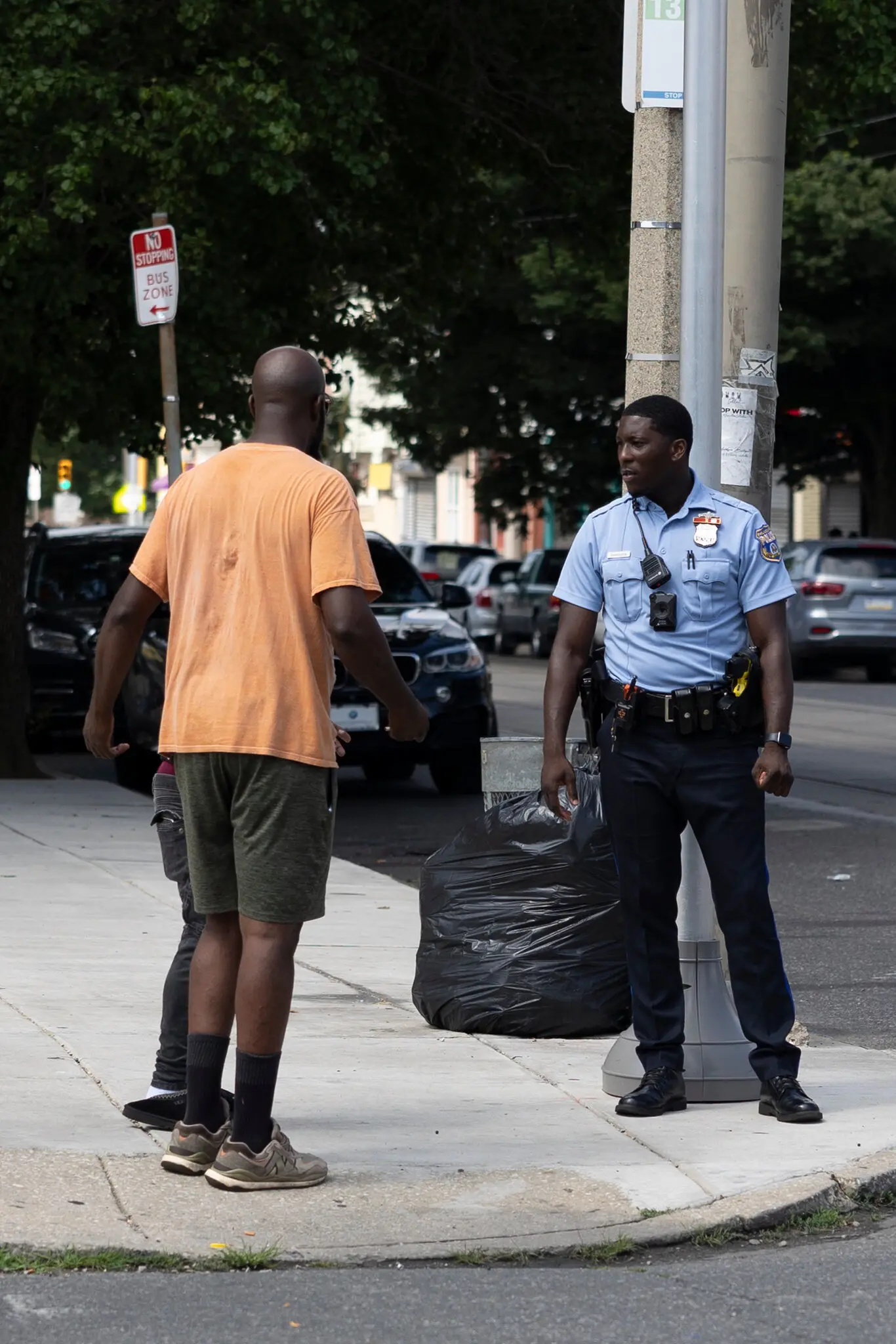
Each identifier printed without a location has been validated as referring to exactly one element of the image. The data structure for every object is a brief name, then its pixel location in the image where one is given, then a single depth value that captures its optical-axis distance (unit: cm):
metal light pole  1098
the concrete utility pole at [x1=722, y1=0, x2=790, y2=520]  1237
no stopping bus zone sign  2048
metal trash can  1257
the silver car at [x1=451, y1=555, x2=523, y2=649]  6555
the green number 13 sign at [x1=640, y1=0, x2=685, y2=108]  1150
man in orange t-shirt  866
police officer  1008
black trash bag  1206
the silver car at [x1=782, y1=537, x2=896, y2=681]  4888
